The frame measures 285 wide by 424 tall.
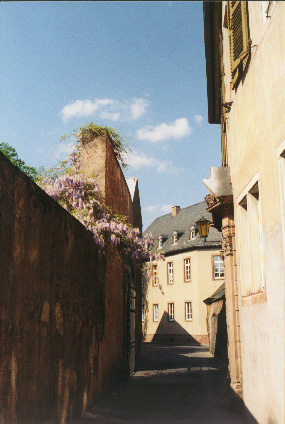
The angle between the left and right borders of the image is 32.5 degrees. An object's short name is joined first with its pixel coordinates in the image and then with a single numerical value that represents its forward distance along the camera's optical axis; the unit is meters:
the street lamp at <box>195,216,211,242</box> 14.23
